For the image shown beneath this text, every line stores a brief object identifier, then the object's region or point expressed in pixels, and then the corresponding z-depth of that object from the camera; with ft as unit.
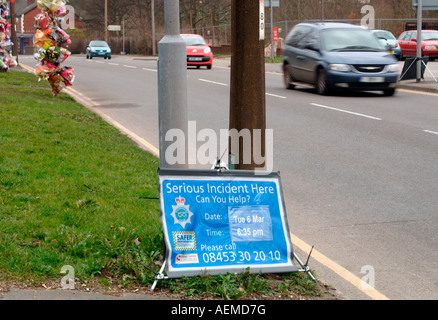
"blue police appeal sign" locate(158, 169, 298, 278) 15.31
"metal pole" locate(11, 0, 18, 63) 109.02
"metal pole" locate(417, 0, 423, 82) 69.67
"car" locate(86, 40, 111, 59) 178.13
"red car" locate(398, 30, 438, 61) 118.32
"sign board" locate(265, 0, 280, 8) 111.50
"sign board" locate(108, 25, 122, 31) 233.94
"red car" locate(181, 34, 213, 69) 104.99
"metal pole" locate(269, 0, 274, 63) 122.34
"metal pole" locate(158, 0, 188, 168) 17.33
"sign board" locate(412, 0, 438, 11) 70.33
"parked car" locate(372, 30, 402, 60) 114.93
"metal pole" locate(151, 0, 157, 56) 205.36
